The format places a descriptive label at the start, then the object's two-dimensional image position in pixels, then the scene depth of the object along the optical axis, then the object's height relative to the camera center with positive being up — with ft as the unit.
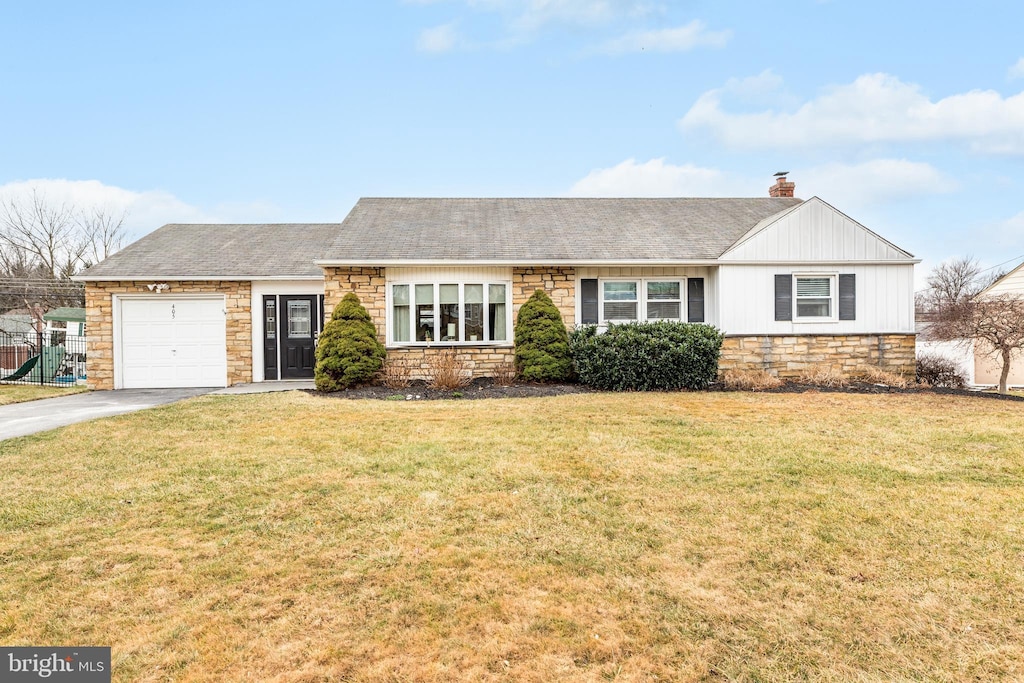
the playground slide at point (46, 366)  45.11 -2.01
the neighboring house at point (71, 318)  62.89 +2.80
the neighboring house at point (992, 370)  51.55 -3.53
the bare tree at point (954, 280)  129.09 +13.07
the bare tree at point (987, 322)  38.68 +0.81
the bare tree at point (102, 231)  95.66 +19.68
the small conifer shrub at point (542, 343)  38.37 -0.38
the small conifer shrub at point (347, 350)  36.55 -0.70
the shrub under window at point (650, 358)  36.68 -1.43
